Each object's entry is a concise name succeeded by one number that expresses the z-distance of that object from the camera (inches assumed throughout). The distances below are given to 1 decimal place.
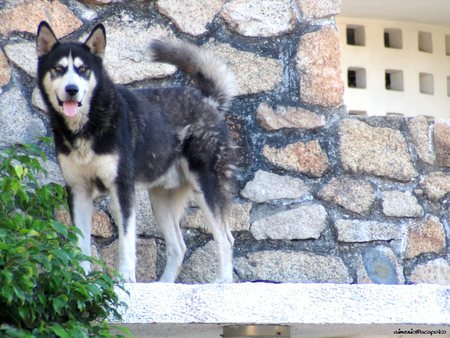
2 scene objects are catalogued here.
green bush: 391.5
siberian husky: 489.4
